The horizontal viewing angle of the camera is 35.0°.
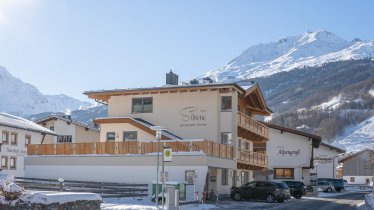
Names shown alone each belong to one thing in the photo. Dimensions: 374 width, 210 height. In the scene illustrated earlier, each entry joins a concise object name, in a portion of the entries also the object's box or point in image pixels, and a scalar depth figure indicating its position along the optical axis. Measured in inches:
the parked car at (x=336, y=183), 2973.9
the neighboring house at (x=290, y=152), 2920.8
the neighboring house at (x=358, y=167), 5152.6
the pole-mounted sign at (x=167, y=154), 1140.5
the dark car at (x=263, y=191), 1640.0
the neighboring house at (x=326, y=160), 3548.2
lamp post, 1142.5
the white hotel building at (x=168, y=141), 1596.9
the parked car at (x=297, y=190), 2026.3
